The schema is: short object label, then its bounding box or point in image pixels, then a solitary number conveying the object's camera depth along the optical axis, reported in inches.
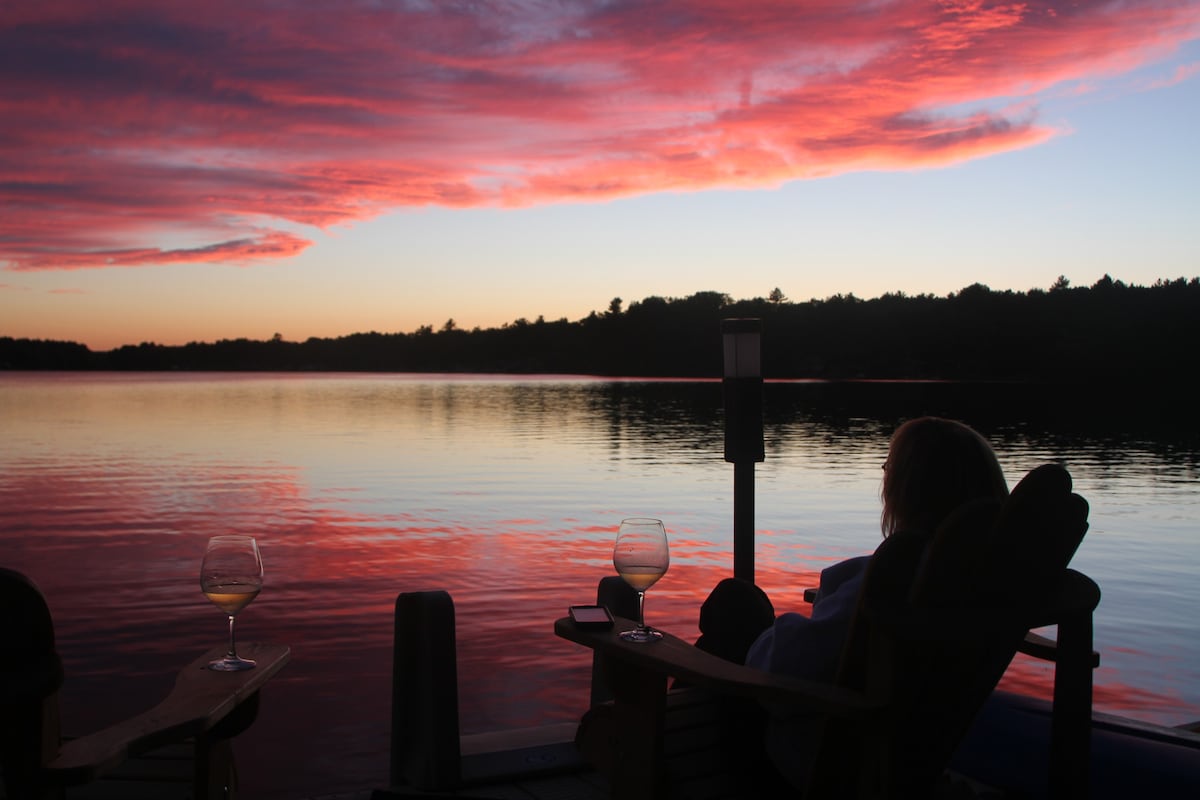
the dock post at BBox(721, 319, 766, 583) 209.6
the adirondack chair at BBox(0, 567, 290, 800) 74.4
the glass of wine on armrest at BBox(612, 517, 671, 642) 115.2
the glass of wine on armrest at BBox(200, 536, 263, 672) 102.4
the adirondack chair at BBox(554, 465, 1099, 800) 89.4
